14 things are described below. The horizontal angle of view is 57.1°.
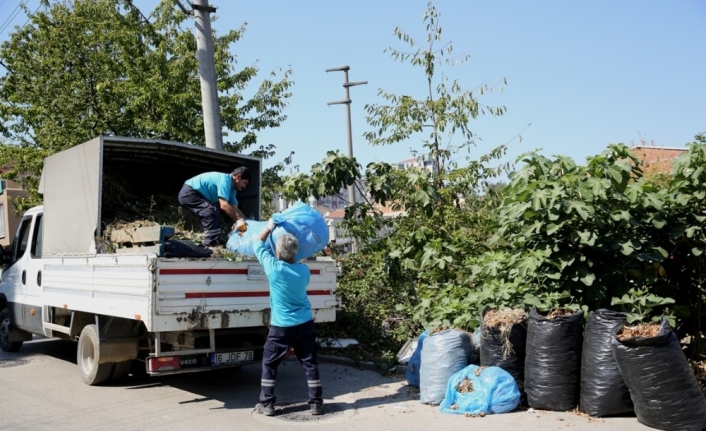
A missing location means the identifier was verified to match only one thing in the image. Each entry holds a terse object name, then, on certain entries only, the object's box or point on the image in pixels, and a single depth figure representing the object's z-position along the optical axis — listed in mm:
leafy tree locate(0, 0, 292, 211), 13727
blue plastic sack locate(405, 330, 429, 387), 7160
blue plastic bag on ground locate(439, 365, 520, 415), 5918
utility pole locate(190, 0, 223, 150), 11102
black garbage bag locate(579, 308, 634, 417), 5465
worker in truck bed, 7812
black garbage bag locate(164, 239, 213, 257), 6680
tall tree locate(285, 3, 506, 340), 8406
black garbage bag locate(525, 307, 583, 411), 5766
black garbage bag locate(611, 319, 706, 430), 5059
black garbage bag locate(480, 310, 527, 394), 6180
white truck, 6367
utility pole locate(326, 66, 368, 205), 19766
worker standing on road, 6137
